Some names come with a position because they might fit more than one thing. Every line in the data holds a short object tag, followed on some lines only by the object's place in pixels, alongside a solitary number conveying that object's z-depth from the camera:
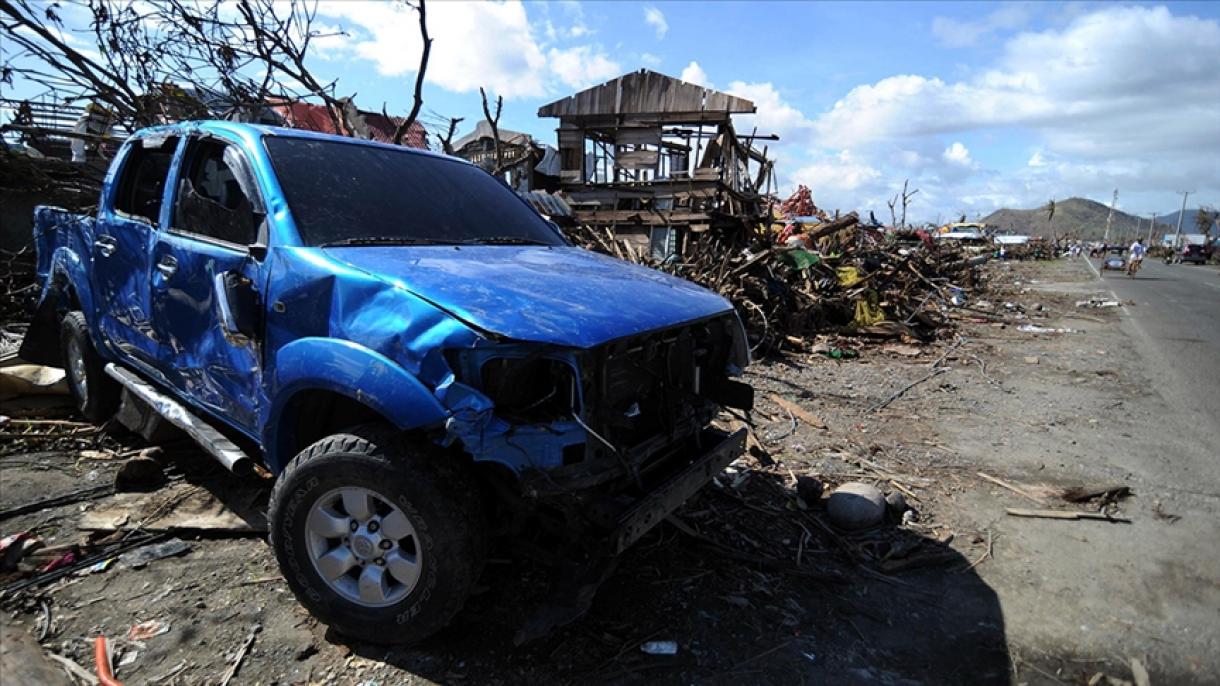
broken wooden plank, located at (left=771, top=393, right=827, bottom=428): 5.92
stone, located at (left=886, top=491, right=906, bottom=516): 4.13
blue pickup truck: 2.30
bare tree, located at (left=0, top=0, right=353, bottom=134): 7.14
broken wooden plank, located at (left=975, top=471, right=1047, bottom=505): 4.43
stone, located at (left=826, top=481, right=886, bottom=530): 3.90
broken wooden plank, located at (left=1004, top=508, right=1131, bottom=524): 4.14
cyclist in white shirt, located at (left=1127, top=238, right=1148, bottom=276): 27.31
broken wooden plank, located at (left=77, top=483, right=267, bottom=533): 3.55
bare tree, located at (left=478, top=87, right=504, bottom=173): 8.51
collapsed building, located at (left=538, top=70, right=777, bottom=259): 14.59
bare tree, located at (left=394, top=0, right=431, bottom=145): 7.53
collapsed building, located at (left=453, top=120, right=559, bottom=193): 17.12
